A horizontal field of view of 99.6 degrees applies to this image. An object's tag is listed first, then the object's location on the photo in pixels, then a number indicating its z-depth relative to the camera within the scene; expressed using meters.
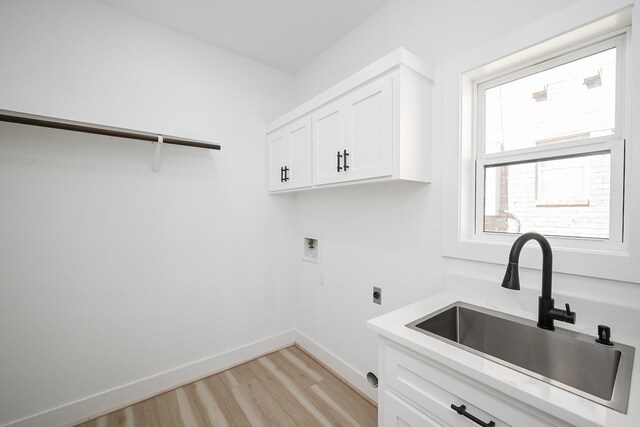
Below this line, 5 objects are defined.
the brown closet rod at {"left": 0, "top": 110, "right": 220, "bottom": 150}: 1.44
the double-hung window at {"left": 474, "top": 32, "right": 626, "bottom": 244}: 1.12
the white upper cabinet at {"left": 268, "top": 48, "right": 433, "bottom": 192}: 1.40
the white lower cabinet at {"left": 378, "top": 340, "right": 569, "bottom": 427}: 0.78
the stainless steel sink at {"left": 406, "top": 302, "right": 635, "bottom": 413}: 0.83
